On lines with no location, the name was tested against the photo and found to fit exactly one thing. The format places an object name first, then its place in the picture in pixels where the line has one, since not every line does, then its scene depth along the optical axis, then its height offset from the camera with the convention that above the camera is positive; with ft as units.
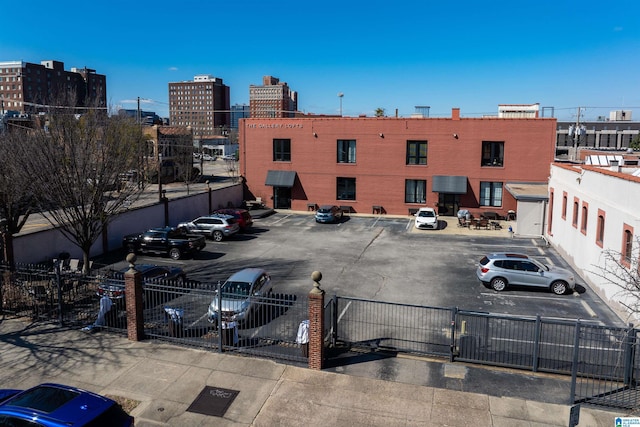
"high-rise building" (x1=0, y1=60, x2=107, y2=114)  479.41 +77.85
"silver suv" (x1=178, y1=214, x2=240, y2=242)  106.11 -15.57
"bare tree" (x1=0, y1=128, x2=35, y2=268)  70.49 -5.41
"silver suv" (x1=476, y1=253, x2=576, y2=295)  68.64 -16.71
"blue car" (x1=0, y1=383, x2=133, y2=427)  26.84 -14.48
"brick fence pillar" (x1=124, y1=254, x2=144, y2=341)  48.39 -14.82
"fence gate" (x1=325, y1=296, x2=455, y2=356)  48.19 -18.80
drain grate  37.01 -19.27
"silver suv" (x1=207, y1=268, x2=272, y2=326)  50.24 -15.88
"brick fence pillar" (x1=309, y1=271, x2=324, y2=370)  42.47 -14.99
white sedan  120.49 -15.66
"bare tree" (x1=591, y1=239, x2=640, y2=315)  55.01 -13.96
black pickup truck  88.63 -16.12
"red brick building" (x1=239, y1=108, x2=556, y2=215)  134.51 -1.27
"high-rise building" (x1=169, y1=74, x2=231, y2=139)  619.50 +44.09
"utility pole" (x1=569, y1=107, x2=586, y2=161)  173.04 +9.50
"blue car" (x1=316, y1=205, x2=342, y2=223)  130.21 -15.72
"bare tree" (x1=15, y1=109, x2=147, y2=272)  65.46 -1.68
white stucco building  58.65 -9.11
